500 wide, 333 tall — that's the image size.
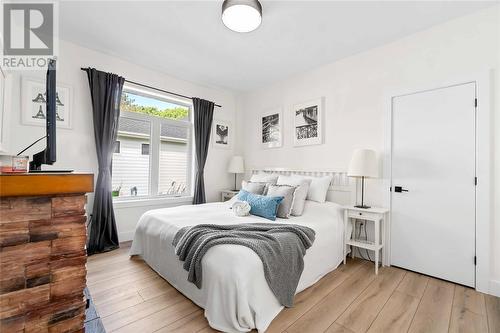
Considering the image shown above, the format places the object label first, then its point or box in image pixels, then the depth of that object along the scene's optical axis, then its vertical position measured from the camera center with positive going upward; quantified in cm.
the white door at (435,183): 219 -17
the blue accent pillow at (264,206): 246 -44
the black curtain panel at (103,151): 290 +20
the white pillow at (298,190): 266 -28
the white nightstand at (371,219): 245 -64
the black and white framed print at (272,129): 388 +69
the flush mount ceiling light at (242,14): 195 +139
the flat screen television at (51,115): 102 +23
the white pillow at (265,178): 323 -18
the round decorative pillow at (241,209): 251 -48
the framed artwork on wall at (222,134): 434 +65
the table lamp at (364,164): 253 +4
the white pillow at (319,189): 291 -29
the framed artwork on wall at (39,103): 255 +76
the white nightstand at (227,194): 411 -53
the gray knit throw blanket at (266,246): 165 -63
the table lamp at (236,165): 430 +3
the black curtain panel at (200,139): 400 +51
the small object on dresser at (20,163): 103 +1
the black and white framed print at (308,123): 333 +69
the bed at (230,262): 147 -80
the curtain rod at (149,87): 302 +124
